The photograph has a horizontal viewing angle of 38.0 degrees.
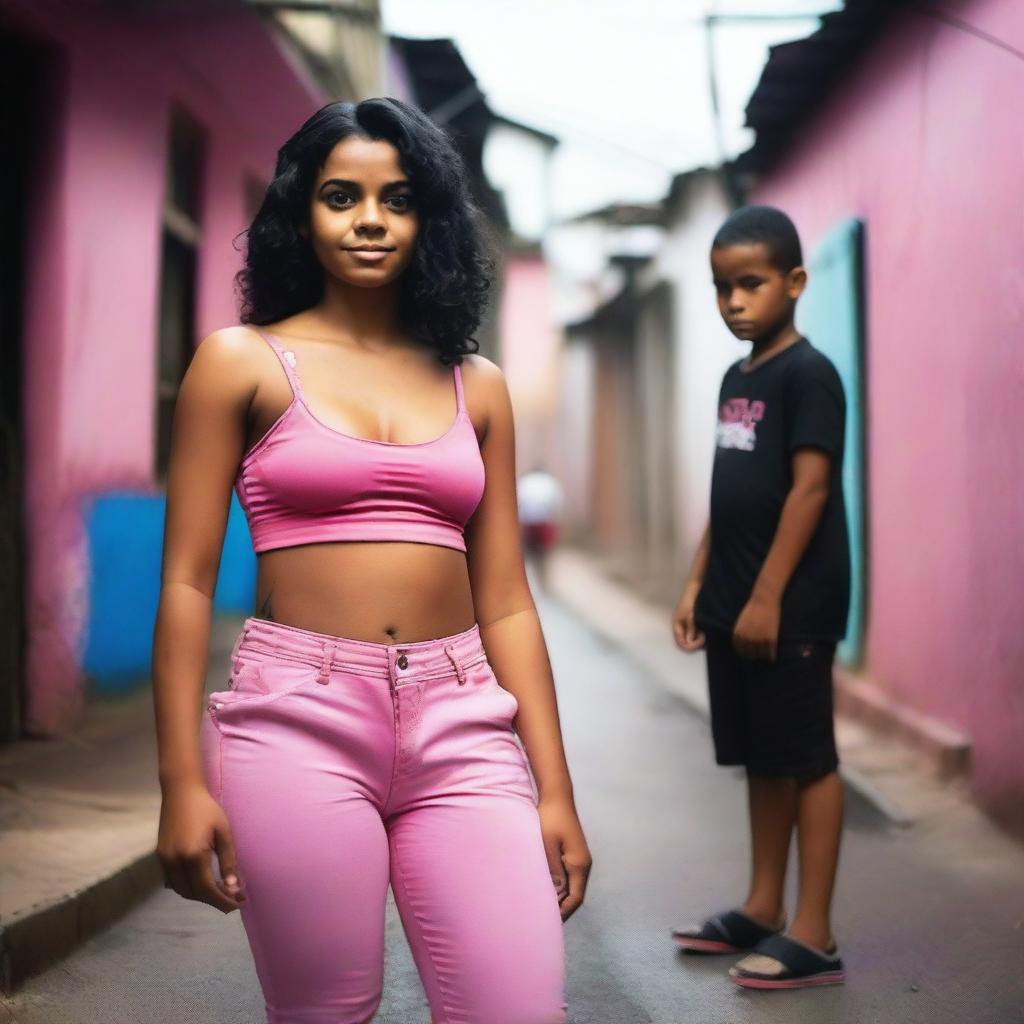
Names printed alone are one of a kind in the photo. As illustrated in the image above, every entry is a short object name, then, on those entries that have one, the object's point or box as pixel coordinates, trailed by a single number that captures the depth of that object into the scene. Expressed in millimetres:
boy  3688
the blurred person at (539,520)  17797
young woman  1963
